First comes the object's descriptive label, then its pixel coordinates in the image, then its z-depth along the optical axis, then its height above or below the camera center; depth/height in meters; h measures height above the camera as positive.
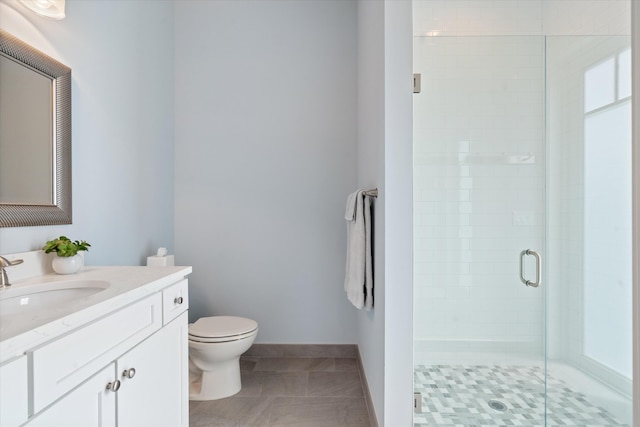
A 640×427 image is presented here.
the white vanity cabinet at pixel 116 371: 0.69 -0.42
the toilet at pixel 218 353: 1.89 -0.80
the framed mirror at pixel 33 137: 1.23 +0.29
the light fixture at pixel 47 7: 1.29 +0.78
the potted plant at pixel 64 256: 1.29 -0.18
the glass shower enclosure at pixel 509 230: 1.62 -0.11
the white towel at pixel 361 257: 1.79 -0.25
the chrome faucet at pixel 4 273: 1.06 -0.20
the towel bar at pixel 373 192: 1.65 +0.09
